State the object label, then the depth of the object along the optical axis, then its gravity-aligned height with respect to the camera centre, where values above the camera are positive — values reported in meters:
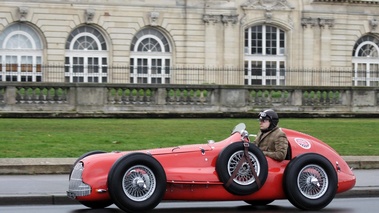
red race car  12.40 -0.98
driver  13.39 -0.51
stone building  46.88 +3.19
